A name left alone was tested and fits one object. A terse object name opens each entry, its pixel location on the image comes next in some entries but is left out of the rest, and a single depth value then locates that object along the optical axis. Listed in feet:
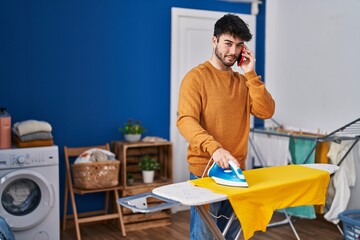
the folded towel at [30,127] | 12.06
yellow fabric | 6.74
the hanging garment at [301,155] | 13.35
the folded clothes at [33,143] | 12.03
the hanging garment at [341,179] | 12.98
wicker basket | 13.05
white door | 15.66
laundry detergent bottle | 11.89
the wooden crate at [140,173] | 14.03
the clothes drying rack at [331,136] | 12.69
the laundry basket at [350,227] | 11.28
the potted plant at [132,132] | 14.44
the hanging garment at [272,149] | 14.19
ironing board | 6.22
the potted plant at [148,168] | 14.47
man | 7.52
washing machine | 11.51
